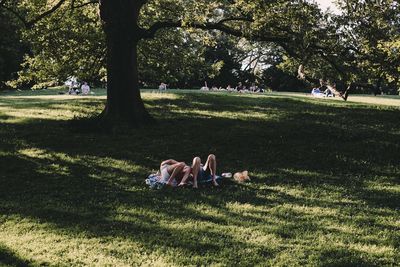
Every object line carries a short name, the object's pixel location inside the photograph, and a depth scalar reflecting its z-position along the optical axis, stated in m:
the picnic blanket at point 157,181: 13.06
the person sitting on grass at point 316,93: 50.86
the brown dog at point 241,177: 13.62
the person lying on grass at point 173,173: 13.16
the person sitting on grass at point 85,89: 39.53
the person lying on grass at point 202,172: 13.17
